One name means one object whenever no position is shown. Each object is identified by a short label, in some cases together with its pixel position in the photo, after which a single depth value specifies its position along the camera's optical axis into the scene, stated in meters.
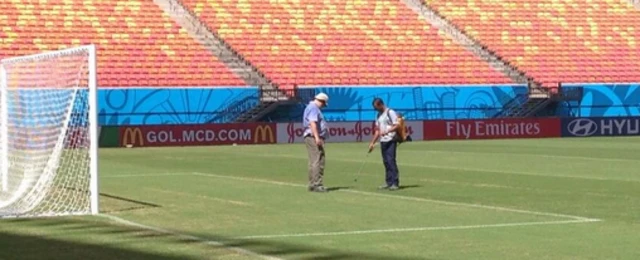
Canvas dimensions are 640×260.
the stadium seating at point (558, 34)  61.88
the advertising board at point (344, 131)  51.79
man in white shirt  23.97
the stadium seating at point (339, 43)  58.06
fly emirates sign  53.72
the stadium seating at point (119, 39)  54.19
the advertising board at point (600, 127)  55.06
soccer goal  20.31
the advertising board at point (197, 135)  49.12
